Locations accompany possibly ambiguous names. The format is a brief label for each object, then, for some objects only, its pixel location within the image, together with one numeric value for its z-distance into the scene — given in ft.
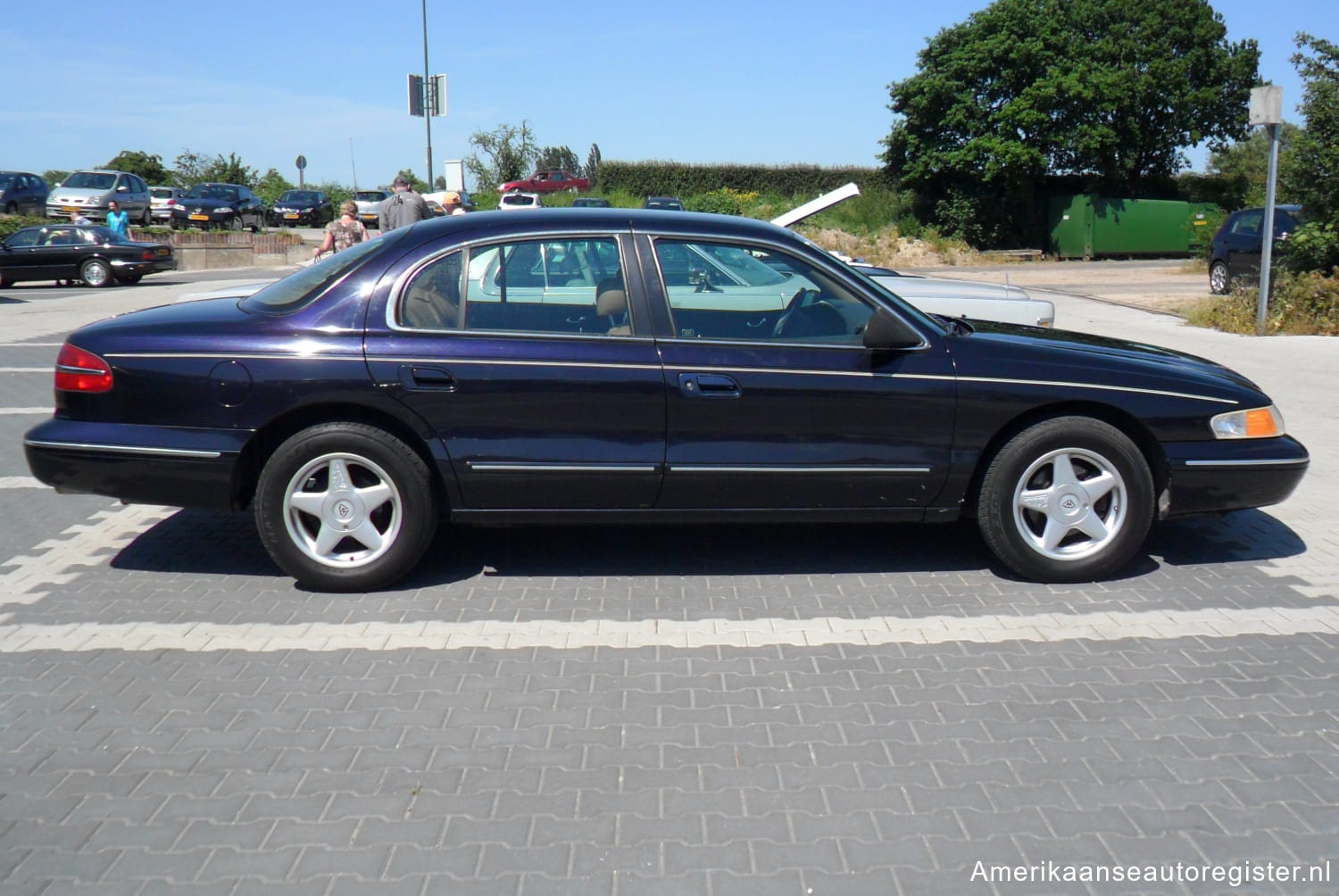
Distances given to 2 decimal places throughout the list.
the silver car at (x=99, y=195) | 109.70
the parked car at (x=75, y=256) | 81.51
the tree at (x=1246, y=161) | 144.94
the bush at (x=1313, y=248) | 48.75
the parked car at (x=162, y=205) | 130.21
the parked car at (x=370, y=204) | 136.67
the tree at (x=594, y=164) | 167.91
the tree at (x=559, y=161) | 169.48
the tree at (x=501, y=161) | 164.35
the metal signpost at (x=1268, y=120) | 46.42
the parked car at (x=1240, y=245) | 59.11
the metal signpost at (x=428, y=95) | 102.12
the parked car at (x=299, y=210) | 144.46
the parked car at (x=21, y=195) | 111.86
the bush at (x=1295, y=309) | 49.32
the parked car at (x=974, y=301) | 28.81
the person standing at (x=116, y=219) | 90.33
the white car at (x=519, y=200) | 88.22
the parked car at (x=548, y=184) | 152.56
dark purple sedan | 16.70
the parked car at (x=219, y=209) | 127.54
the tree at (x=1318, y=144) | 46.52
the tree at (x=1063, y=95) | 127.34
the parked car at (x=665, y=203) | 88.99
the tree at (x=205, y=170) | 179.22
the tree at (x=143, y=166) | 175.11
